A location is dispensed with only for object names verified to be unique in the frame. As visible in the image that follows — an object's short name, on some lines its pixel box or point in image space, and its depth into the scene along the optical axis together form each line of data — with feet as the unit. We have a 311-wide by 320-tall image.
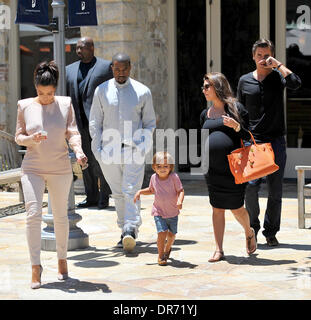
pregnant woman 46.24
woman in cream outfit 41.24
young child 46.52
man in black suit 65.92
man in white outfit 49.80
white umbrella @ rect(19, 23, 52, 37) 86.66
